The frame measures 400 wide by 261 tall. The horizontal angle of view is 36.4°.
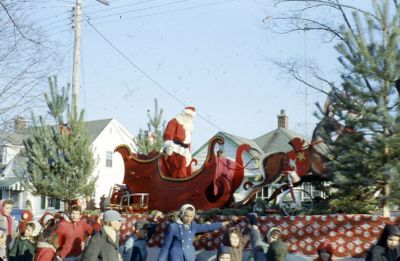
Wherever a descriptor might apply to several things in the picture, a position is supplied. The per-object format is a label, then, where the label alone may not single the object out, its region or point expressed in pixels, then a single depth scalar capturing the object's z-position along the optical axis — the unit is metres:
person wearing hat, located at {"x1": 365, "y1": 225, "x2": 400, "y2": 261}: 7.03
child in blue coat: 8.41
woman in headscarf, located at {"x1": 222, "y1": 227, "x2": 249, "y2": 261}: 7.82
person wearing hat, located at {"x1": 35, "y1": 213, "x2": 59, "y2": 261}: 7.72
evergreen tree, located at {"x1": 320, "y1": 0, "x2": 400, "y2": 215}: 8.28
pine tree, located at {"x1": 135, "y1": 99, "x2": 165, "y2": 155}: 24.77
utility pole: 21.47
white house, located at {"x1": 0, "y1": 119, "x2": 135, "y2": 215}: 37.56
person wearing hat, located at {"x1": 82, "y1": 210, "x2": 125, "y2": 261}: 6.86
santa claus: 14.23
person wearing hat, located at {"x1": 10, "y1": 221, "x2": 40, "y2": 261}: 8.78
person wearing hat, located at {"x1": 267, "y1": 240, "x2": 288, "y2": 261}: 8.02
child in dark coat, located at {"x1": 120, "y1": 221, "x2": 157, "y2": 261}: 10.45
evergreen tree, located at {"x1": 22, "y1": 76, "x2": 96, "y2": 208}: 20.59
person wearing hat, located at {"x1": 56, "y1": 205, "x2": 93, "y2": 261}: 8.70
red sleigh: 13.10
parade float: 9.27
